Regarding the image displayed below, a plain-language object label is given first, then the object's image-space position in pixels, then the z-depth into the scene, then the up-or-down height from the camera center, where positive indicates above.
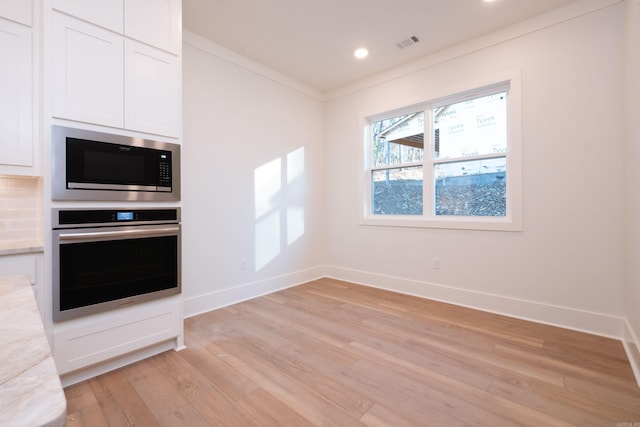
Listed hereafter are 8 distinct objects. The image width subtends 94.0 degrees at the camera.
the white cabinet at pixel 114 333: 1.89 -0.83
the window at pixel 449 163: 3.16 +0.60
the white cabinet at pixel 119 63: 1.88 +1.04
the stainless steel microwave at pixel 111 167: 1.88 +0.33
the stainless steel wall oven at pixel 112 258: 1.88 -0.30
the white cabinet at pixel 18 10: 1.76 +1.23
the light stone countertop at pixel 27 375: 0.39 -0.26
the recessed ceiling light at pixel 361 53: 3.47 +1.90
